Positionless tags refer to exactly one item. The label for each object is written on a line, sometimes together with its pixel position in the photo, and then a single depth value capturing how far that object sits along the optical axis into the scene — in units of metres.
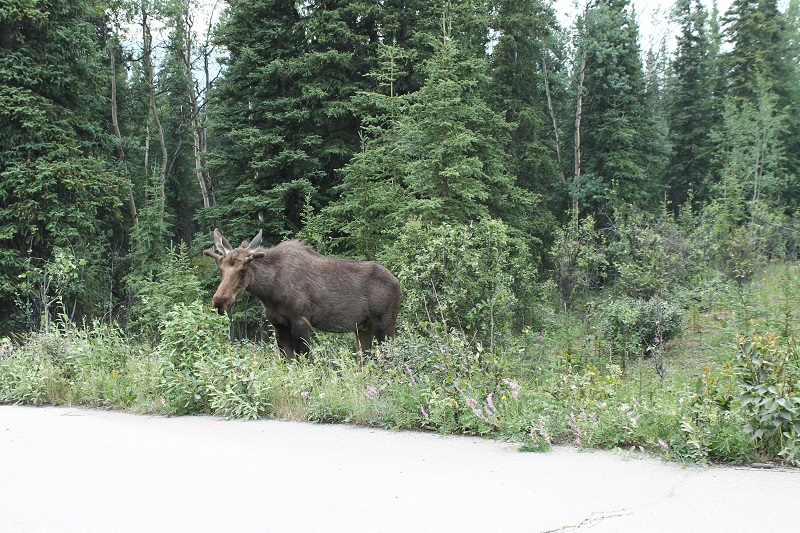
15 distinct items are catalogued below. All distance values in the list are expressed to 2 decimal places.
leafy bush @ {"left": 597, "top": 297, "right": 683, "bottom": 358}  13.93
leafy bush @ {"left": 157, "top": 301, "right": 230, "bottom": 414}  7.74
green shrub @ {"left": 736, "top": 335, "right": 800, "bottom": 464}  4.52
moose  10.23
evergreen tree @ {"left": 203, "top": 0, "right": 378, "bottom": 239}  25.31
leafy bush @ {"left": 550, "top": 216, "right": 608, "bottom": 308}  19.46
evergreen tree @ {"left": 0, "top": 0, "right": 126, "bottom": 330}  23.28
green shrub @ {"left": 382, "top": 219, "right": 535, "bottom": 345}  10.29
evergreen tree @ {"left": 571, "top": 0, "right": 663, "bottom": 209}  37.69
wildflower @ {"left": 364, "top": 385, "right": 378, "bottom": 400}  6.64
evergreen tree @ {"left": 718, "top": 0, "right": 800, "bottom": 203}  44.53
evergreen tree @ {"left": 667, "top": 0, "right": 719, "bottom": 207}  47.50
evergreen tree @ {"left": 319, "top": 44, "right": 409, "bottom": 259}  18.88
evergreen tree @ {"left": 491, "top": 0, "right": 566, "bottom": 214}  34.22
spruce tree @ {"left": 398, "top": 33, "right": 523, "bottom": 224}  16.03
